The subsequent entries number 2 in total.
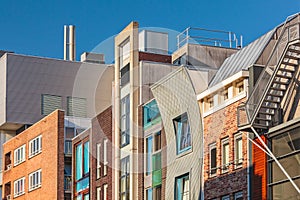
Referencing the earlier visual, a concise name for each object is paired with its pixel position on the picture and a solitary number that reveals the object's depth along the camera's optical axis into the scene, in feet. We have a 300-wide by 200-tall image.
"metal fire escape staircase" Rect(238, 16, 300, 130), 140.05
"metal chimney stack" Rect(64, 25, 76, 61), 325.01
